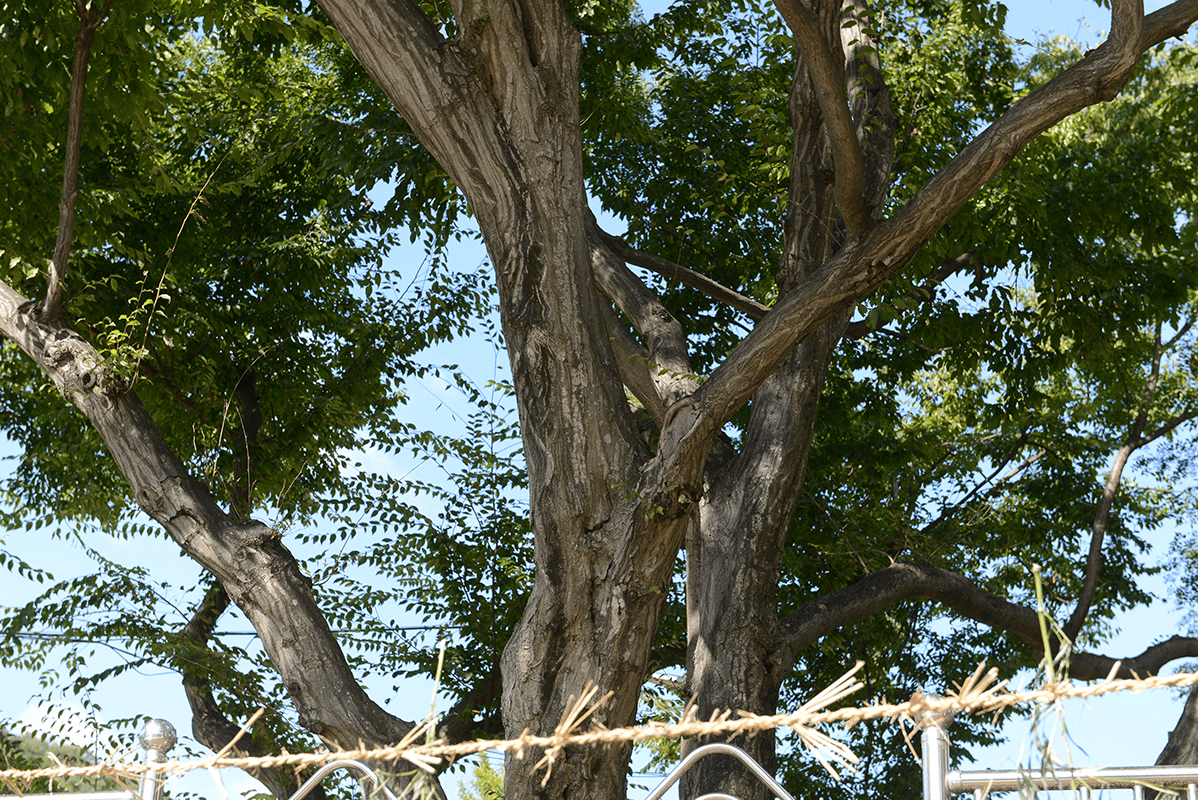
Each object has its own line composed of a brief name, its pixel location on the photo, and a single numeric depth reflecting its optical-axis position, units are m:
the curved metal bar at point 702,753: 8.17
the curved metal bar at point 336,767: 7.14
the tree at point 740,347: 11.91
